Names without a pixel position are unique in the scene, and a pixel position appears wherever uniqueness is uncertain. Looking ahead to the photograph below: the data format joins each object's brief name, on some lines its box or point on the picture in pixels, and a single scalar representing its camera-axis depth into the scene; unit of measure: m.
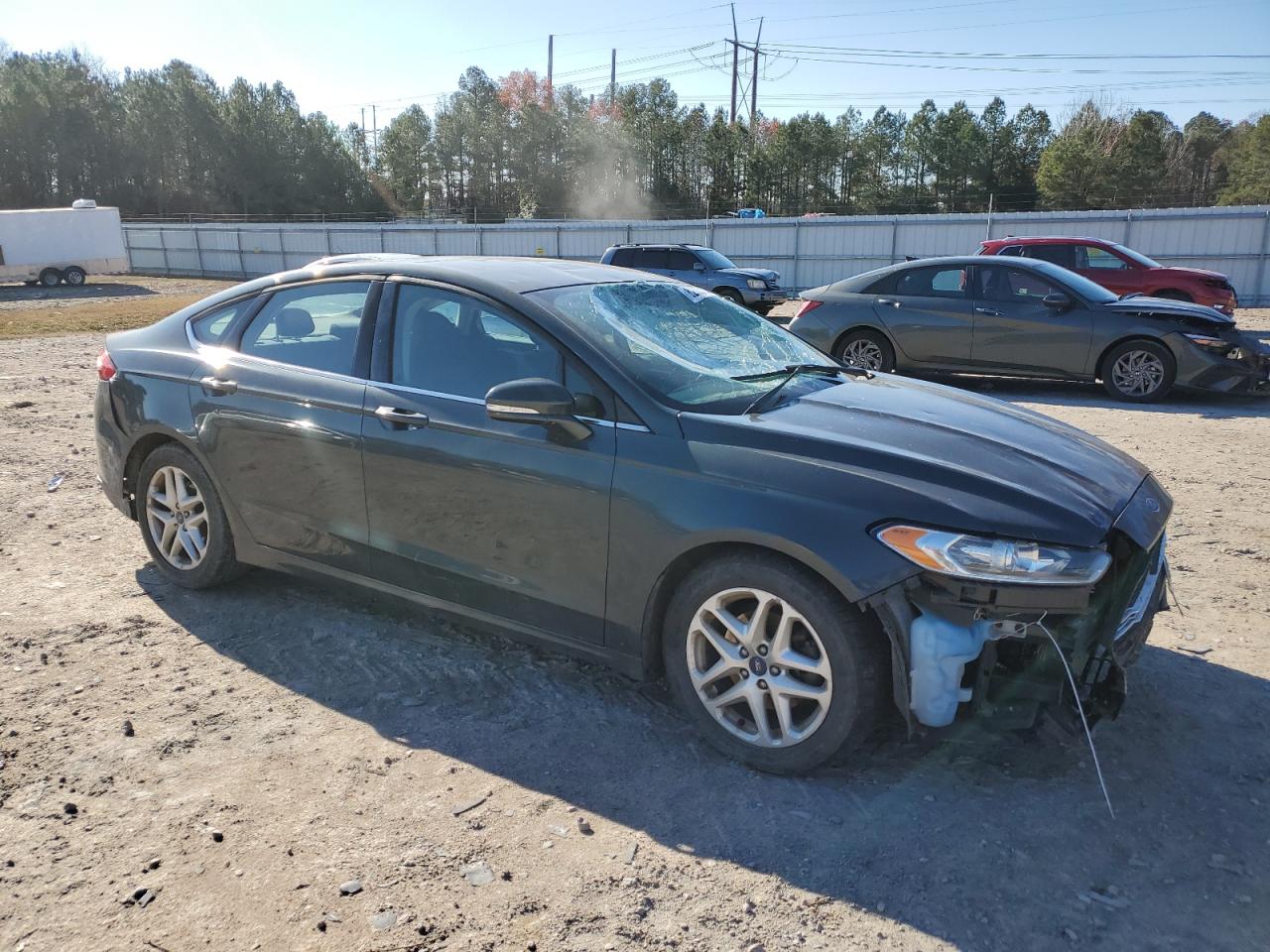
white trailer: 32.47
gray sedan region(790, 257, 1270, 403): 9.68
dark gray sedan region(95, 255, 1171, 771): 2.81
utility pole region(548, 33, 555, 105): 74.25
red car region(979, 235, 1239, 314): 14.52
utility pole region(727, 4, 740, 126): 64.69
